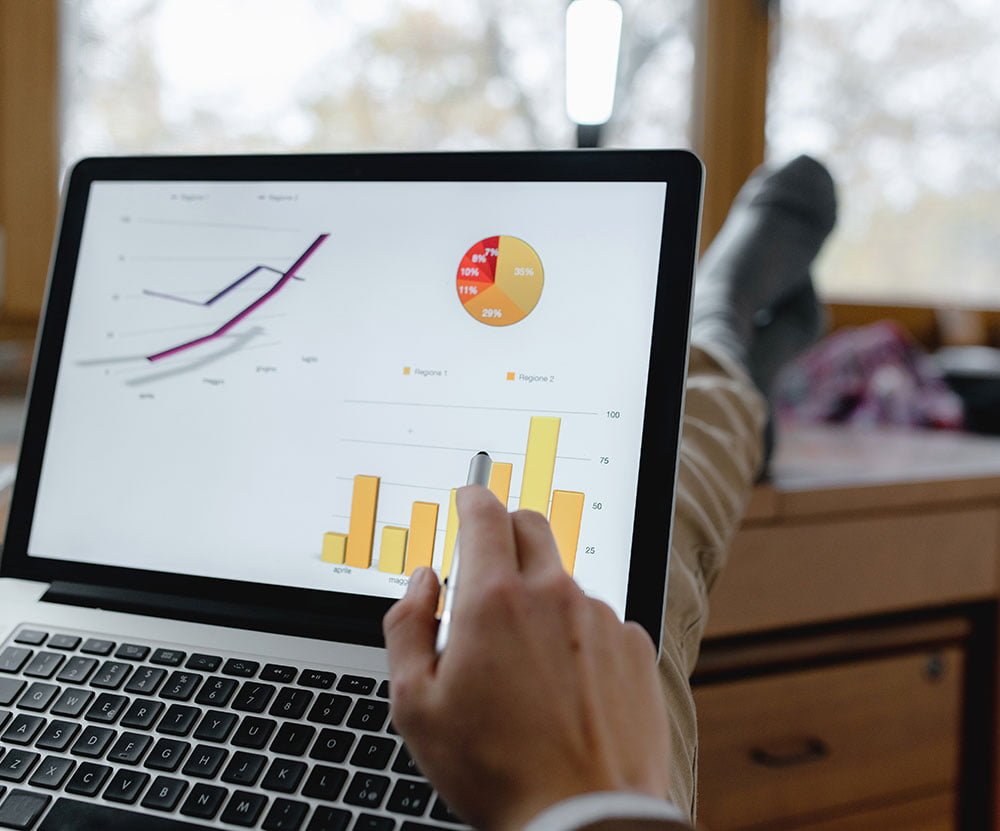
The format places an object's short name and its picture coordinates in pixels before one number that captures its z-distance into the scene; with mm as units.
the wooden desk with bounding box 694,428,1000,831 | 914
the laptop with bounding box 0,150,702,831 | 385
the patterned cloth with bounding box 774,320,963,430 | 1368
